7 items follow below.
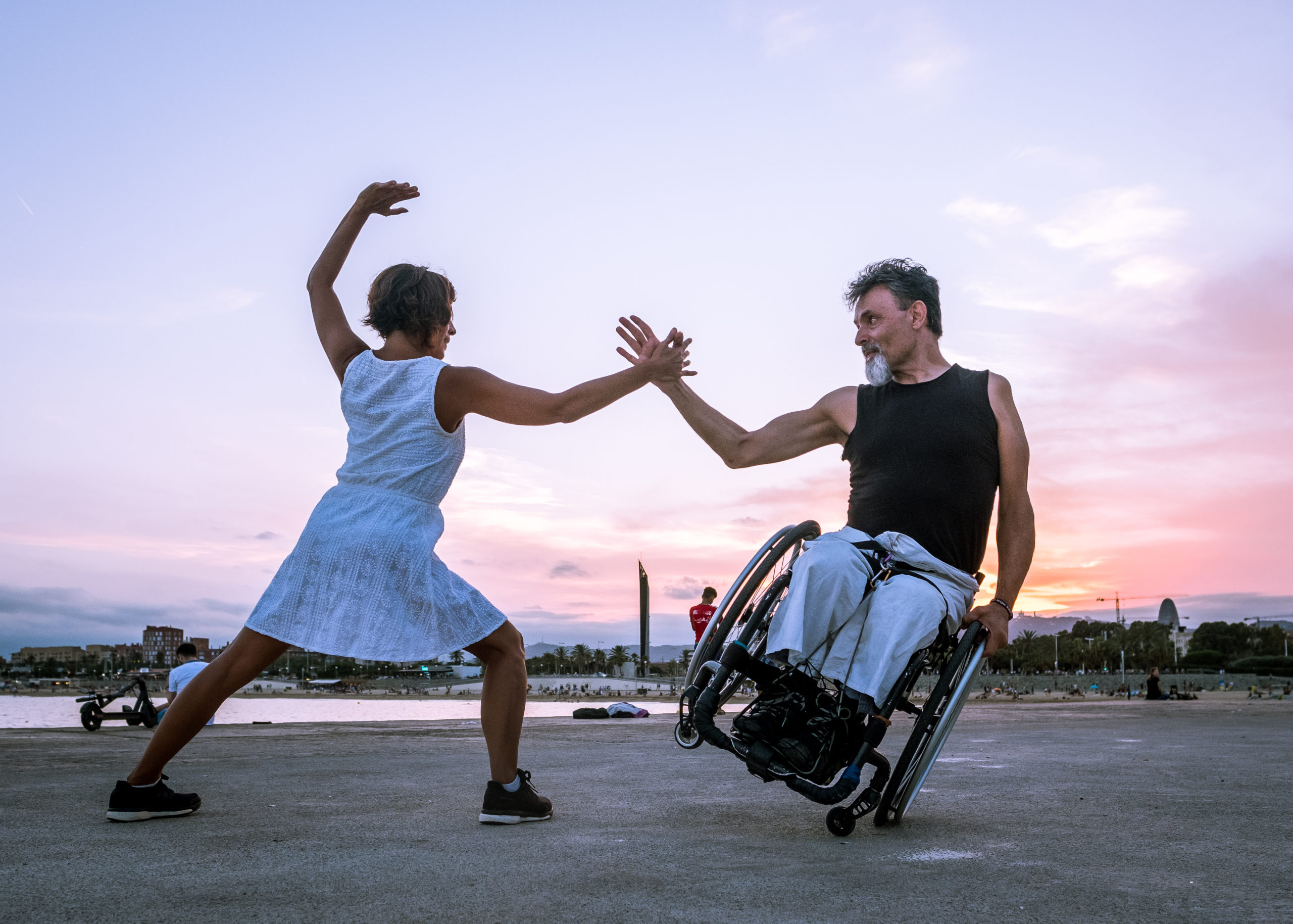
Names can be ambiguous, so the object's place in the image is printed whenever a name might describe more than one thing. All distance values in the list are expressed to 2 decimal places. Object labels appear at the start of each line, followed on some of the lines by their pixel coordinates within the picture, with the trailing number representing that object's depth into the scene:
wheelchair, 2.84
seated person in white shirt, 10.77
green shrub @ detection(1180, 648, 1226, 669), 101.25
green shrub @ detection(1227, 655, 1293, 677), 80.75
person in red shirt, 11.99
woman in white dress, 3.05
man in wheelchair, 2.90
